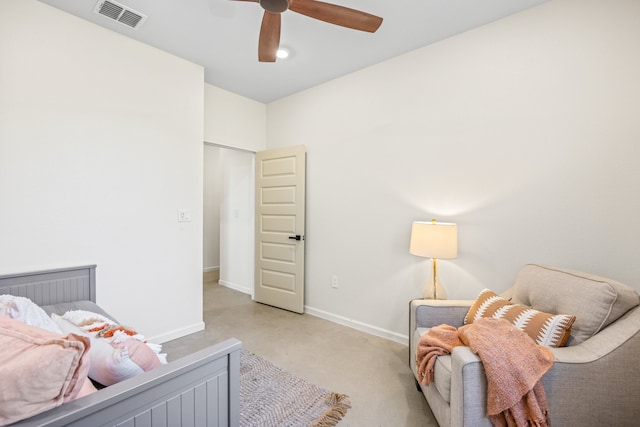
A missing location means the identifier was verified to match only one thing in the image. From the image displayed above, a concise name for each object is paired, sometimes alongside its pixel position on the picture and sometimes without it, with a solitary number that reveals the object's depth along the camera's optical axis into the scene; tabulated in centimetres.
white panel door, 335
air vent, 200
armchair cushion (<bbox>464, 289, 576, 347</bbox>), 135
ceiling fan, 159
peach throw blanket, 113
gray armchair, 119
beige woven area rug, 166
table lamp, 210
